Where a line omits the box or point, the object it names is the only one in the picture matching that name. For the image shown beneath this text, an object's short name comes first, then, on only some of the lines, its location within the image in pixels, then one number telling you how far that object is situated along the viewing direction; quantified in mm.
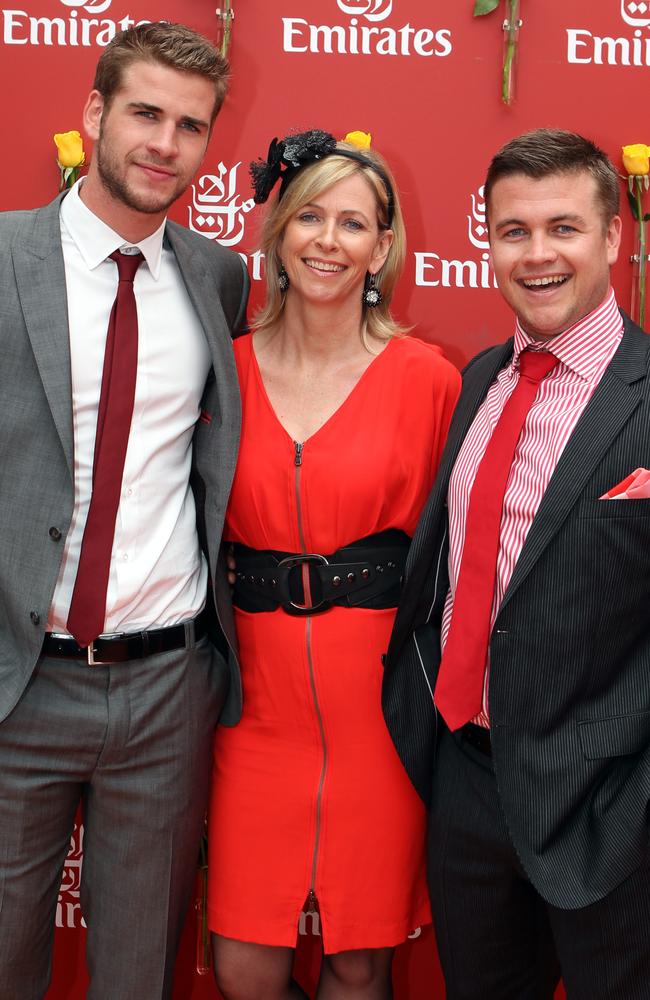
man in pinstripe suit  1811
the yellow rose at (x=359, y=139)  2605
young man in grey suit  2084
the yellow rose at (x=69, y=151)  2684
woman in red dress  2275
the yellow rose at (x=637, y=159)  2682
